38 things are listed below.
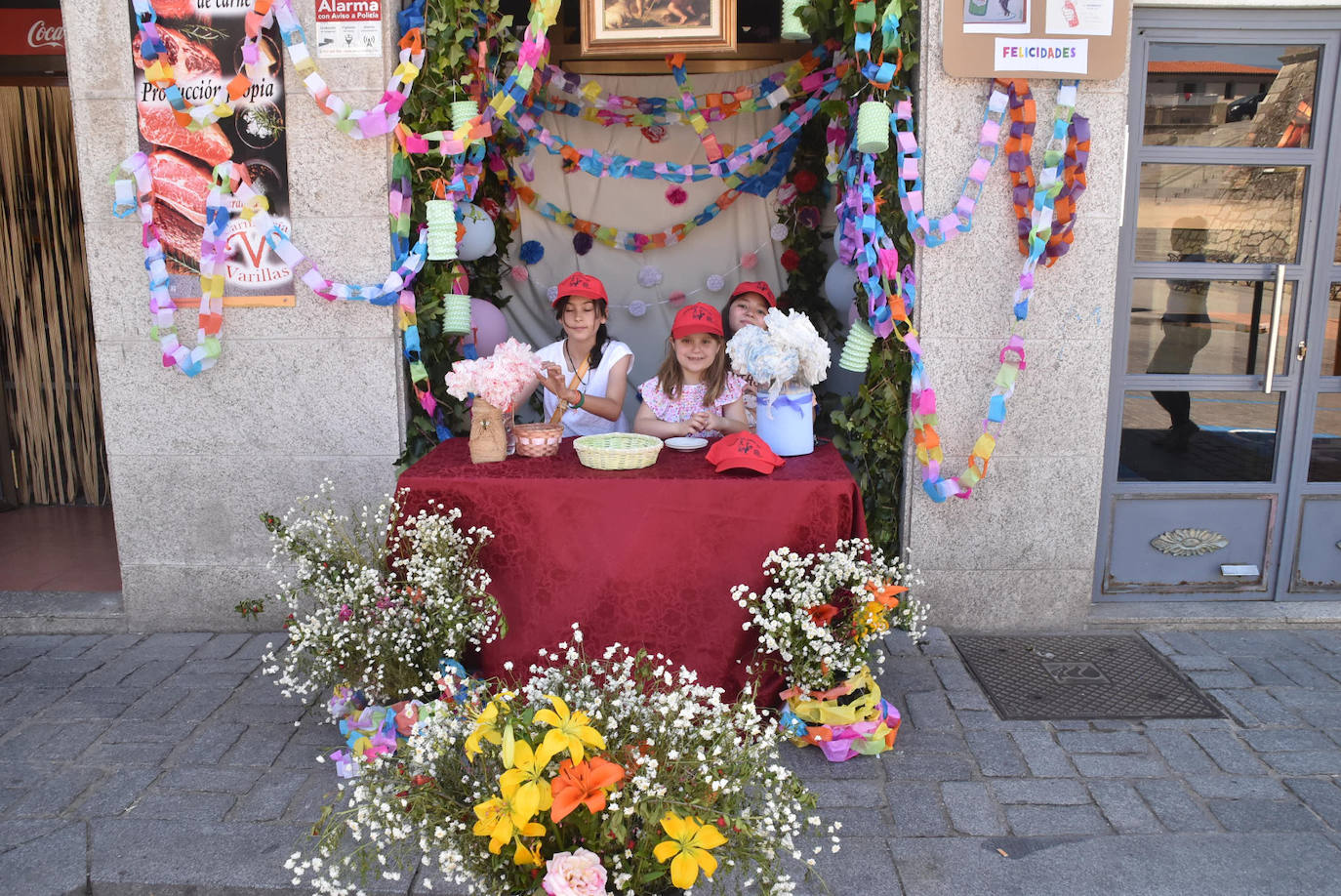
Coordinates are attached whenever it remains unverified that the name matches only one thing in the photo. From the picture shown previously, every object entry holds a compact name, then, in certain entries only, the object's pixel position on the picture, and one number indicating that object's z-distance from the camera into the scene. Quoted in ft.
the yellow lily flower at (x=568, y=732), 5.81
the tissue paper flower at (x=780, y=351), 11.41
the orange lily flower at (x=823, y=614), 10.68
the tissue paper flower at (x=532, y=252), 17.71
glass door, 14.05
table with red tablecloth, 11.00
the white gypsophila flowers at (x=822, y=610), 10.51
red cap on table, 11.21
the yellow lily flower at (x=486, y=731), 6.24
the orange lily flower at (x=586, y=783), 5.72
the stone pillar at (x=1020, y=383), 13.50
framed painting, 12.59
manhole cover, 12.21
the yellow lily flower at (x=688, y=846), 5.57
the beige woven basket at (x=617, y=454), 11.28
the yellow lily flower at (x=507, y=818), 5.60
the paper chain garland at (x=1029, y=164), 13.17
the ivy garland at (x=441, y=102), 13.57
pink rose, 5.58
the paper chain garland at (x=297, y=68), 13.10
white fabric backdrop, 17.61
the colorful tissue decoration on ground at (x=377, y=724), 10.56
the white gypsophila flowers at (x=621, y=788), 6.15
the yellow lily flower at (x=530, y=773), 5.73
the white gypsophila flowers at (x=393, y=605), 10.71
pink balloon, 15.53
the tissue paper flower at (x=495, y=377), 11.47
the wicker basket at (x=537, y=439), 12.09
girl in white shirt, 14.26
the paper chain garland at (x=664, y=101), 15.70
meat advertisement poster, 13.53
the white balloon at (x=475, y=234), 14.71
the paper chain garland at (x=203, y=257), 13.61
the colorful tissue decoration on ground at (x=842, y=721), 11.00
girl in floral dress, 13.29
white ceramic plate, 12.57
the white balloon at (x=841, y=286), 15.10
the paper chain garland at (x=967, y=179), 13.12
